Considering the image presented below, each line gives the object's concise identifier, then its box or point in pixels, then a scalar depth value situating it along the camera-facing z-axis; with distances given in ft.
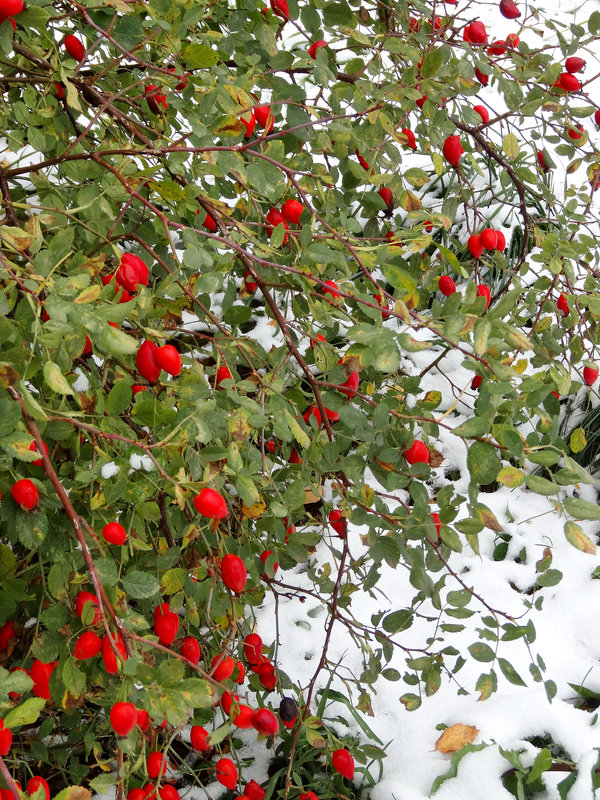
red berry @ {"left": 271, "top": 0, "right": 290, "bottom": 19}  3.80
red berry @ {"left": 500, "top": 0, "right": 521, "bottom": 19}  4.64
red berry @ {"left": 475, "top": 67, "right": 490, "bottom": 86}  4.50
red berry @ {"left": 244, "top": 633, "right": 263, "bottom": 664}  3.98
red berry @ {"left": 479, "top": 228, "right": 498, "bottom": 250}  4.66
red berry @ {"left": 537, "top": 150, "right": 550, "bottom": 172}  5.13
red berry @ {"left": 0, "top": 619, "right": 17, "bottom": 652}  3.48
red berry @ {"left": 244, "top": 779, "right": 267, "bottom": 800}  3.90
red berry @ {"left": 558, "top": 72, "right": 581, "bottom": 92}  4.37
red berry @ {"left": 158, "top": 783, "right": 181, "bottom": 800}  3.31
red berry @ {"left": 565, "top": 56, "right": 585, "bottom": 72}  4.62
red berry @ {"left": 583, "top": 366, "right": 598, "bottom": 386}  4.67
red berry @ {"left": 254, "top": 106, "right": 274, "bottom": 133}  3.77
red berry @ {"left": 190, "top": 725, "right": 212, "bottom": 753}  3.38
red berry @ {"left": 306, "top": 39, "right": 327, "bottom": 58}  3.90
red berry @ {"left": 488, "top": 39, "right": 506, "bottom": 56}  4.63
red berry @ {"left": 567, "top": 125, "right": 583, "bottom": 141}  4.69
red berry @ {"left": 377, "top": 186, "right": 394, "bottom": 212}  4.86
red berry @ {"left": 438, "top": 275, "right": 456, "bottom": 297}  4.78
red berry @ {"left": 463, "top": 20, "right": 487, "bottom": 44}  4.71
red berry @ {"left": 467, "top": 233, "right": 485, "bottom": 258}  4.76
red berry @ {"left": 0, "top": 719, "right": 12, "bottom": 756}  2.14
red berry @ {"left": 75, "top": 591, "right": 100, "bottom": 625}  2.66
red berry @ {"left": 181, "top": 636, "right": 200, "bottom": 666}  3.32
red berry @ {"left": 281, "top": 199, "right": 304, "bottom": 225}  3.83
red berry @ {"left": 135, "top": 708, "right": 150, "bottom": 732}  2.62
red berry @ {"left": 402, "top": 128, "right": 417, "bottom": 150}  4.49
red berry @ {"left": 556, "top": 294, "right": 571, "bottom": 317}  4.86
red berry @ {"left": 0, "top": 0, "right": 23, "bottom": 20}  2.64
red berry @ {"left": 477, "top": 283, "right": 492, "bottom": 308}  3.67
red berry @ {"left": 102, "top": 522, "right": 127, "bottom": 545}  2.61
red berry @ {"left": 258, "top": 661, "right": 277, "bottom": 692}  4.03
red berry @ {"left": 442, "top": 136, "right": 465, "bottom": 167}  4.60
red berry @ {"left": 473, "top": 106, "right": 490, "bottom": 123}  5.27
